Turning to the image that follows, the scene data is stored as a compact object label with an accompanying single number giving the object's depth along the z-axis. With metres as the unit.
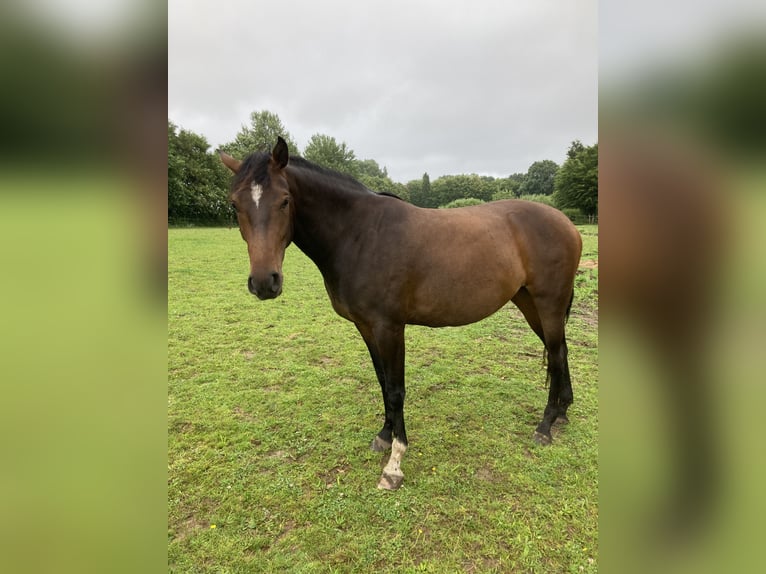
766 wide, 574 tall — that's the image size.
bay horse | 2.55
